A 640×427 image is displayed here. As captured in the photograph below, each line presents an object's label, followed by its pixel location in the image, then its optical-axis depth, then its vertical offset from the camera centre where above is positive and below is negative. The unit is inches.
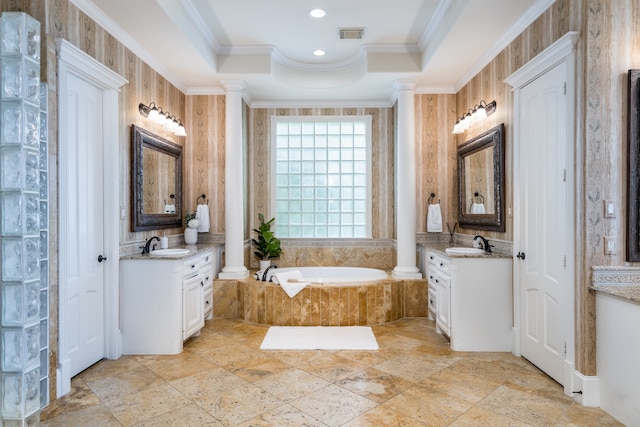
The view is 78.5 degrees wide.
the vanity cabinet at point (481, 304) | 134.7 -32.1
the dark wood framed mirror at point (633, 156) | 94.2 +13.0
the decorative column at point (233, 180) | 178.5 +14.7
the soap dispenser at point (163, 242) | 154.0 -11.9
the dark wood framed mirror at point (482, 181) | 143.1 +12.1
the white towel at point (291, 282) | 161.9 -29.9
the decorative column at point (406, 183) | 178.4 +13.0
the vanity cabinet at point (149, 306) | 132.8 -31.7
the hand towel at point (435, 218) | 186.4 -3.3
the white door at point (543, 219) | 105.7 -2.5
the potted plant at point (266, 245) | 193.8 -16.5
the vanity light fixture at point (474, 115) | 151.3 +39.1
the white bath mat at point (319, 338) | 138.6 -47.4
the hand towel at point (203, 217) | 185.0 -2.3
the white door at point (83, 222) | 110.0 -2.8
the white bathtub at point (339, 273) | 191.5 -31.4
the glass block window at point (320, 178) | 216.5 +18.7
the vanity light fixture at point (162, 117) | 149.2 +38.4
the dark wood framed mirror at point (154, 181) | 142.8 +12.7
